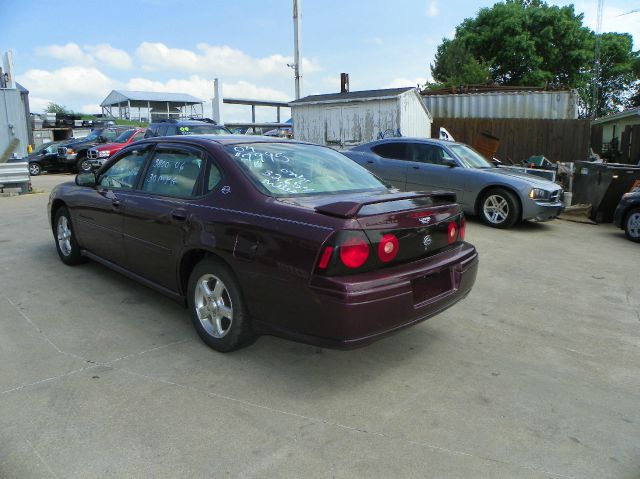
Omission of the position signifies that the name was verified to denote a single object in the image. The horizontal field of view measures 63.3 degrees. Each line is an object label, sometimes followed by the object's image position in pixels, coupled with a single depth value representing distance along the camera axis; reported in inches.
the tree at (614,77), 1699.1
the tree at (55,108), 2671.3
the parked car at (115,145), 695.0
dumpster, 377.1
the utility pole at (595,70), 1393.0
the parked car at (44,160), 823.1
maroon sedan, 119.1
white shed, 601.9
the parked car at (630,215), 325.4
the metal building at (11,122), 589.0
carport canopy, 2135.8
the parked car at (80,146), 803.4
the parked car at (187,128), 572.1
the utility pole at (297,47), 809.4
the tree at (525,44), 1440.7
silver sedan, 345.7
